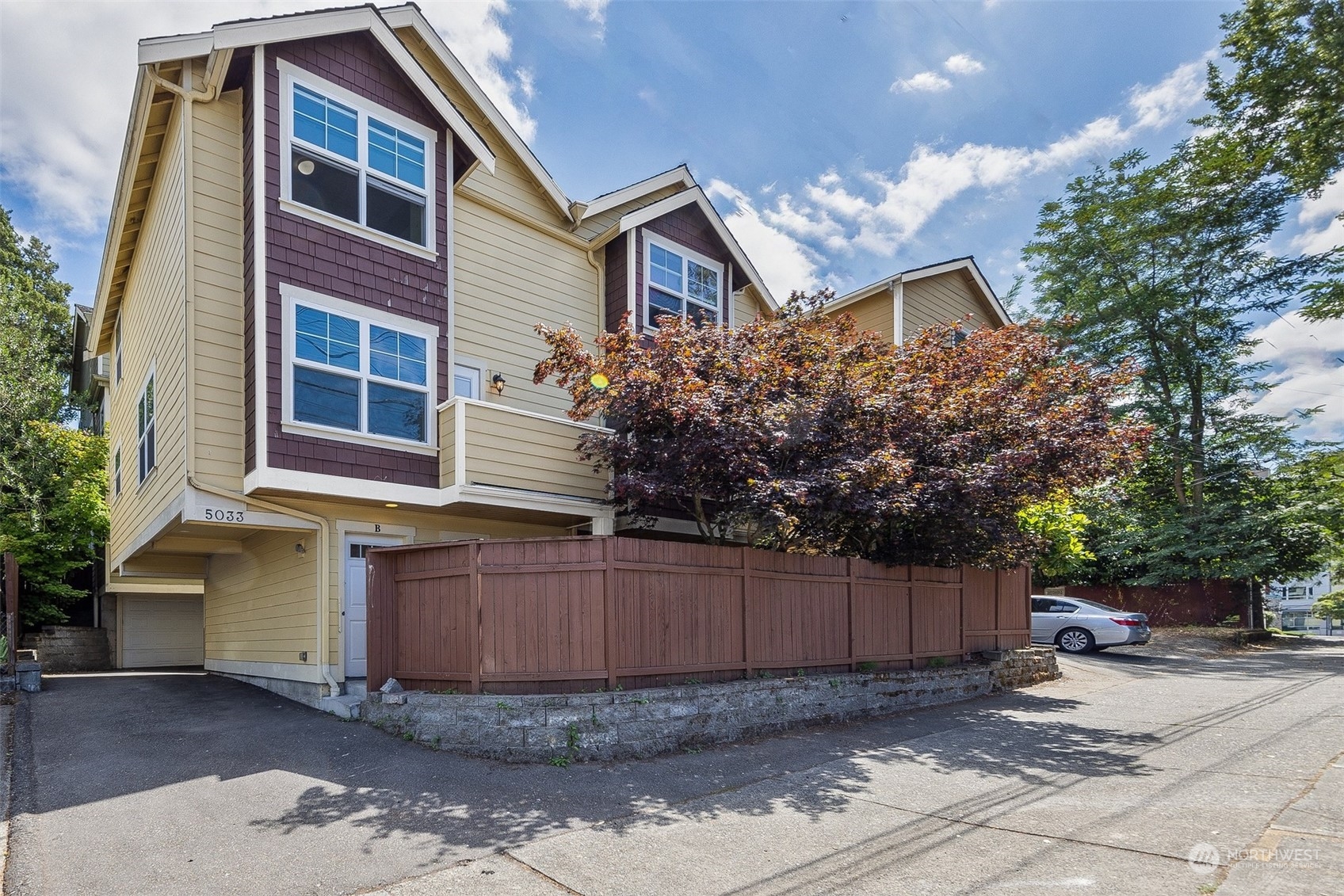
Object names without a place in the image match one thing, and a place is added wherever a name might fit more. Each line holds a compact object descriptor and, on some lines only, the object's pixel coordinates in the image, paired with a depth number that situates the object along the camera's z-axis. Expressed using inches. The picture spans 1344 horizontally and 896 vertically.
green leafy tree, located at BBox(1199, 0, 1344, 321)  661.9
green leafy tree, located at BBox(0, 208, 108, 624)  671.8
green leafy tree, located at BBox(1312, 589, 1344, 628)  1579.8
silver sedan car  688.4
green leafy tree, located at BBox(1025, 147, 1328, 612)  920.3
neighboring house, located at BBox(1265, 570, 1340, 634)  3026.3
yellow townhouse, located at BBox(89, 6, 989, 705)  368.2
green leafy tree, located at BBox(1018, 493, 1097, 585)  726.5
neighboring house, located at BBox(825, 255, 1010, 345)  703.1
